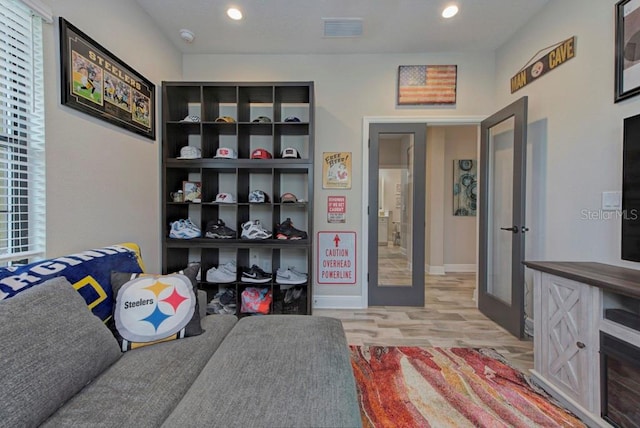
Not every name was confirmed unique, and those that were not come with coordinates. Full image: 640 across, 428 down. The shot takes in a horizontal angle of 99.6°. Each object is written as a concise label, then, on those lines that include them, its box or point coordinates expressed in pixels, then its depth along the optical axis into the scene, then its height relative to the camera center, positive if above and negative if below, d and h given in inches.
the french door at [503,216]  88.7 -2.4
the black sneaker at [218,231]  102.2 -8.8
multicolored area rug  55.1 -42.6
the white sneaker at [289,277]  102.6 -26.4
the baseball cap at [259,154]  101.3 +20.4
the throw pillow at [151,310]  49.8 -19.7
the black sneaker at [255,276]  102.0 -25.8
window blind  52.4 +14.7
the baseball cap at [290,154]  102.3 +20.8
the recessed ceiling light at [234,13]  90.1 +65.9
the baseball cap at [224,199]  101.8 +3.4
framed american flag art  114.6 +53.6
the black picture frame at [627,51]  60.3 +36.7
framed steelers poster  62.7 +33.6
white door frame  115.1 +30.4
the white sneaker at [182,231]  101.4 -8.7
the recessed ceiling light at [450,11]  88.3 +66.0
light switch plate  64.3 +2.3
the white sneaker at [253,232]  102.3 -9.0
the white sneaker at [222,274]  102.7 -25.3
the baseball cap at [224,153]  100.7 +20.5
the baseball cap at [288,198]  104.4 +4.0
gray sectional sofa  31.1 -24.2
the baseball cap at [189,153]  101.1 +20.6
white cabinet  53.6 -27.7
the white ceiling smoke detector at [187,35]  100.8 +65.4
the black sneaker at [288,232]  103.4 -9.1
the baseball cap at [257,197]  103.4 +4.3
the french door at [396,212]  116.6 -1.3
